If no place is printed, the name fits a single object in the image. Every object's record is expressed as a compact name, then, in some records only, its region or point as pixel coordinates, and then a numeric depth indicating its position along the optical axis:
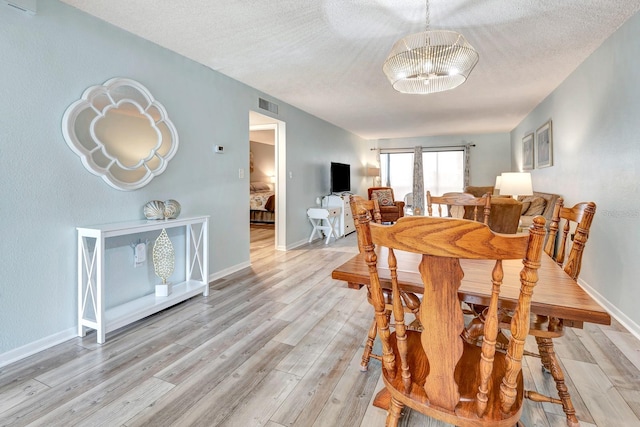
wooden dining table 0.96
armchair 6.82
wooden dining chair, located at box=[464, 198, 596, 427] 1.29
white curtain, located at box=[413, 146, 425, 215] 8.10
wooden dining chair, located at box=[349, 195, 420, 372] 1.55
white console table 2.07
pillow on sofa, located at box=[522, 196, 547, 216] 4.29
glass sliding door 8.07
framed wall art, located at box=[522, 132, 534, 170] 5.23
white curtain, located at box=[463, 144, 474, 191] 7.68
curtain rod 7.72
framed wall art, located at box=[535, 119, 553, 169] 4.20
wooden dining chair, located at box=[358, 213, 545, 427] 0.74
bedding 7.64
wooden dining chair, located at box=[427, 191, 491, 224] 2.33
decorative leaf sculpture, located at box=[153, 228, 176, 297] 2.57
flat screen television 6.18
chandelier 1.94
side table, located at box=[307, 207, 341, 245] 5.39
